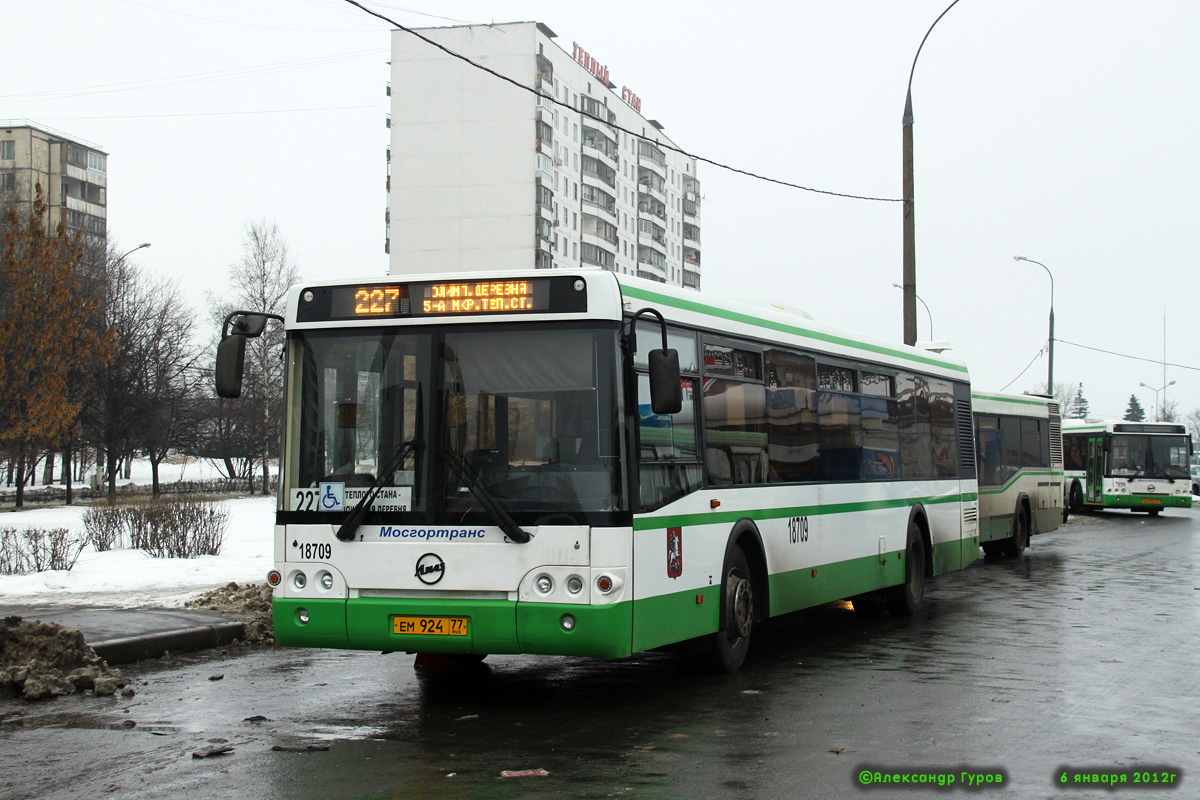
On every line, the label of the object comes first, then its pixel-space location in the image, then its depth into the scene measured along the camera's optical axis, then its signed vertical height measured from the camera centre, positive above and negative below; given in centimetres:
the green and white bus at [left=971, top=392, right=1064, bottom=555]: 2225 -16
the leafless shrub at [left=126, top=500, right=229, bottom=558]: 1931 -96
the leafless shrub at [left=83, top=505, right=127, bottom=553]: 2042 -98
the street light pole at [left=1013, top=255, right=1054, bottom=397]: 5107 +348
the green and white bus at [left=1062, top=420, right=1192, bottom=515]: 4119 -7
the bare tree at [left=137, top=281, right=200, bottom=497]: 4800 +323
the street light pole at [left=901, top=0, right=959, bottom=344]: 2281 +399
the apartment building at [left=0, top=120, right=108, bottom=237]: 10838 +2493
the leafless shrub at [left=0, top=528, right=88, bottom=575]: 1730 -117
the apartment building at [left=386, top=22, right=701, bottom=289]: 8619 +2076
